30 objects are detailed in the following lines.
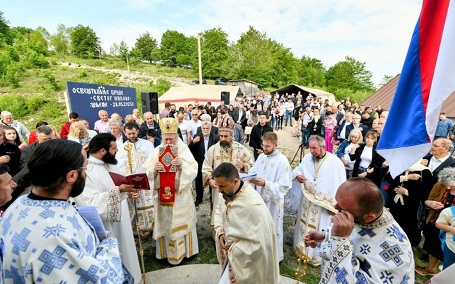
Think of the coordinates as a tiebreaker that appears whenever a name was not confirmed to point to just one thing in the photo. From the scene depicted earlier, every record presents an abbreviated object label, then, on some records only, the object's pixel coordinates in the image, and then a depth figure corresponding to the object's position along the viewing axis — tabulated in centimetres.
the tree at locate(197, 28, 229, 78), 5306
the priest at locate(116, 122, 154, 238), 458
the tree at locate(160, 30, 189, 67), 7466
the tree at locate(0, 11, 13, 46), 5619
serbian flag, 177
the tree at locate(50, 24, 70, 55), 7269
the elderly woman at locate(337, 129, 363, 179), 567
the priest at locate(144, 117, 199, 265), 413
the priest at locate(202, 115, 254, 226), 459
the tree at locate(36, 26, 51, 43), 8461
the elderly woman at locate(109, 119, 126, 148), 537
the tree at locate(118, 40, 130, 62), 7139
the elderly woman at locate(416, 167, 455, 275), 339
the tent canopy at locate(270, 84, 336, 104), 2948
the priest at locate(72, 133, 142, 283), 295
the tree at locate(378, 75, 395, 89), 5727
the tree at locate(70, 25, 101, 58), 7101
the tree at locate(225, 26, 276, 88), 5028
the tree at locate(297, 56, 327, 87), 6459
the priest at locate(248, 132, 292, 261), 386
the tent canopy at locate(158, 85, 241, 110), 2134
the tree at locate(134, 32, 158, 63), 7944
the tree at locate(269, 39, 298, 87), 5400
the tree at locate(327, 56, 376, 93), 6011
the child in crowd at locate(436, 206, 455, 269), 290
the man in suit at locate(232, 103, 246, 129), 1252
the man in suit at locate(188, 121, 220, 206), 665
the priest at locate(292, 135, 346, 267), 395
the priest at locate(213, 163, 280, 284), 240
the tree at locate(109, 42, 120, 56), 8019
